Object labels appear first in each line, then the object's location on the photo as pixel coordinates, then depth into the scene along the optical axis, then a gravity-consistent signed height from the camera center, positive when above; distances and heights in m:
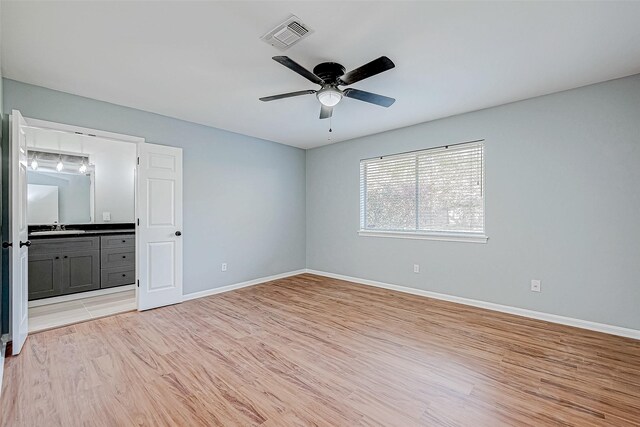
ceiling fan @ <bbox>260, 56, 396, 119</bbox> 2.22 +1.13
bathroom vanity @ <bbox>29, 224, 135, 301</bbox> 3.86 -0.69
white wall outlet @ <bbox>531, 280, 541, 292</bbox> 3.29 -0.85
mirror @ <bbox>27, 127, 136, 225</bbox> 4.57 +0.62
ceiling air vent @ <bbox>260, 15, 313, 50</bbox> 1.97 +1.33
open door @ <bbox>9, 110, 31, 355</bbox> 2.49 -0.13
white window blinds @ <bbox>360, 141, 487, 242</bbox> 3.82 +0.30
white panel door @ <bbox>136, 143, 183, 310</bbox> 3.63 -0.15
